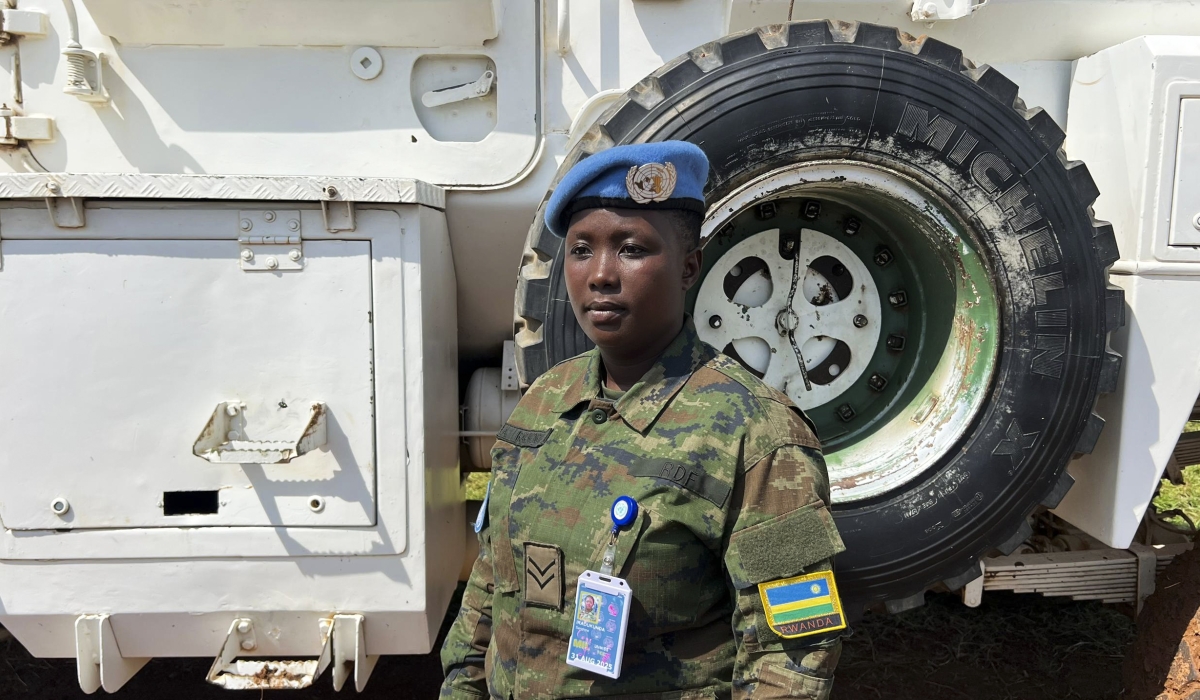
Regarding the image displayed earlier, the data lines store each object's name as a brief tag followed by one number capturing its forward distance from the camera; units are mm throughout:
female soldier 983
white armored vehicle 1624
